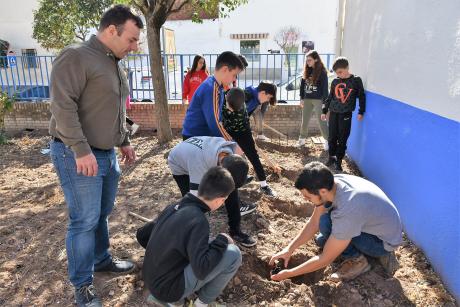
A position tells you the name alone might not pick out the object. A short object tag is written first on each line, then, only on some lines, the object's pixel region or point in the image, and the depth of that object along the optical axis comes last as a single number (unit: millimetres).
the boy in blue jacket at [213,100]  2980
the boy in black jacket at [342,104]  4926
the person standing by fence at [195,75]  6375
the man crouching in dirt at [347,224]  2373
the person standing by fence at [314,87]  5902
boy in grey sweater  2454
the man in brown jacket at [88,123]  1950
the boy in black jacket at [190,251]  1920
